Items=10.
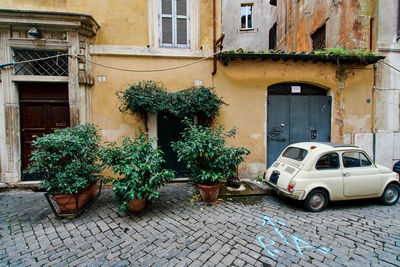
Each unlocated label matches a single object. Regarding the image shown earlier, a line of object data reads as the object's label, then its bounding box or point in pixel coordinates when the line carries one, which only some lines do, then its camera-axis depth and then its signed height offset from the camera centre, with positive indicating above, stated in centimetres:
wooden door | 552 +48
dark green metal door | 612 -35
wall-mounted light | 510 +261
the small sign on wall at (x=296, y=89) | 662 +130
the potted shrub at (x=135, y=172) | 370 -93
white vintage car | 414 -119
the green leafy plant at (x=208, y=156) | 429 -72
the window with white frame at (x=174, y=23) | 609 +337
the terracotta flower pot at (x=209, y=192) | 446 -158
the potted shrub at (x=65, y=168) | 372 -86
